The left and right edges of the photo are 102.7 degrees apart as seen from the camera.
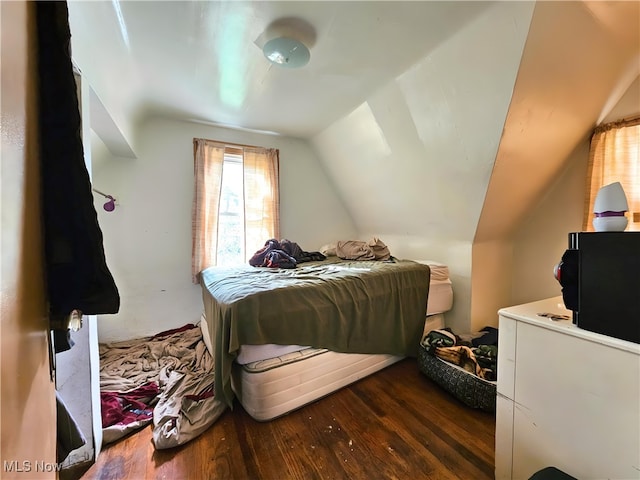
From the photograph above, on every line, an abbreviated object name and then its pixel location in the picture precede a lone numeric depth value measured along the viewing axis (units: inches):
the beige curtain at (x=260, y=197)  121.6
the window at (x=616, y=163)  72.1
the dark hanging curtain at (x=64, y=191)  23.7
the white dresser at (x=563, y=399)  30.5
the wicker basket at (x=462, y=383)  62.7
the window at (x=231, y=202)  110.5
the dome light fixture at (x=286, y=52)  59.3
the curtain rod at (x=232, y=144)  114.3
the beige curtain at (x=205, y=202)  110.0
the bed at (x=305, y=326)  59.4
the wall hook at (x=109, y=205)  91.9
